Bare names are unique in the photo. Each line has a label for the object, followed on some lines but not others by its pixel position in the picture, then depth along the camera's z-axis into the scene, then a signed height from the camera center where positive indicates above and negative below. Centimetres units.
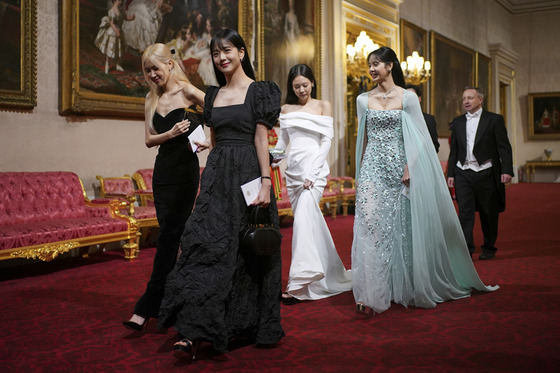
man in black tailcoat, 624 +14
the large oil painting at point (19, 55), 620 +147
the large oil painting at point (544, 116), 2250 +266
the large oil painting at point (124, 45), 682 +187
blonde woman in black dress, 342 +12
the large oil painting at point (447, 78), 1645 +322
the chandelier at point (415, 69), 1282 +260
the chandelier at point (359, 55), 1130 +257
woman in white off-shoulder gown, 445 -3
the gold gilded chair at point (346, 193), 1105 -20
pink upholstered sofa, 555 -38
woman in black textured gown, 302 -30
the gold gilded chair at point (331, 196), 1037 -25
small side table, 2217 +65
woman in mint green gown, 415 -16
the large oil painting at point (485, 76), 1975 +383
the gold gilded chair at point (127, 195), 684 -13
